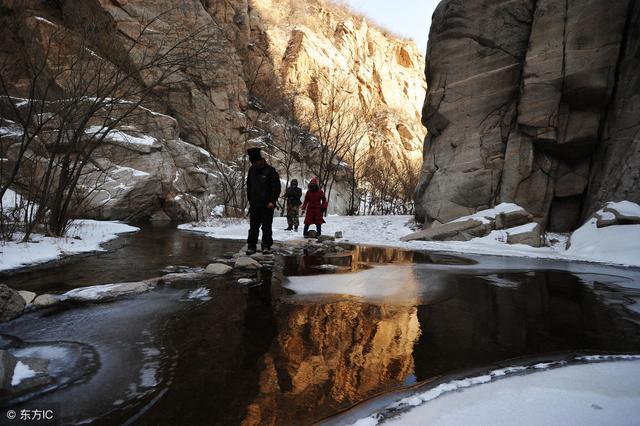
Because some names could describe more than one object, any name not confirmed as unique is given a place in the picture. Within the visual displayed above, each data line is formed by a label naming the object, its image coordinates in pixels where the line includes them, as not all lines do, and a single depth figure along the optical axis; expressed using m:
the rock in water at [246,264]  6.23
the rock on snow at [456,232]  11.77
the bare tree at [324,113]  28.80
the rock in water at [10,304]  3.33
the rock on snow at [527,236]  10.85
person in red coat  11.75
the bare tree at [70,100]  8.23
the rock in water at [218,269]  5.68
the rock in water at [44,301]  3.72
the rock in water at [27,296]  3.73
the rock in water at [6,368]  2.05
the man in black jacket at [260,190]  7.53
